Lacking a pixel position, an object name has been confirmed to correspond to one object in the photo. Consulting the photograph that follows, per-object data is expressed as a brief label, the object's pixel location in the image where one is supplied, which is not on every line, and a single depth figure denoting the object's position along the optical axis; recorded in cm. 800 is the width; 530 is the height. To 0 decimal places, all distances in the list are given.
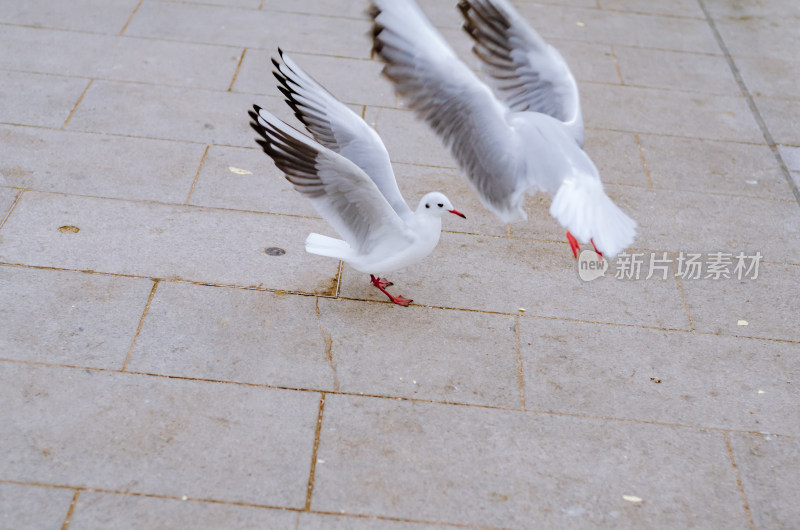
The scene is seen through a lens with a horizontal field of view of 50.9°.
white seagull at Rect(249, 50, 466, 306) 419
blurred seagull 425
